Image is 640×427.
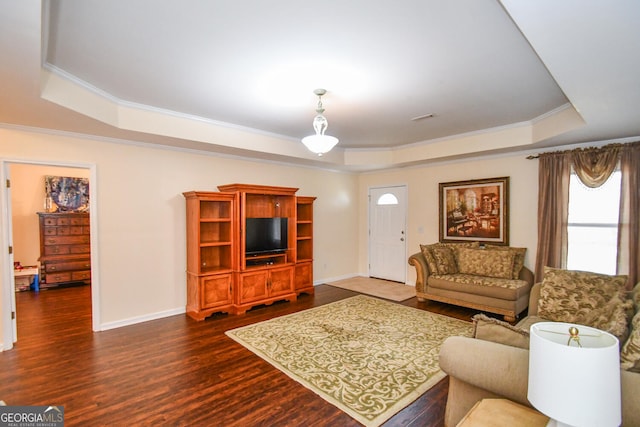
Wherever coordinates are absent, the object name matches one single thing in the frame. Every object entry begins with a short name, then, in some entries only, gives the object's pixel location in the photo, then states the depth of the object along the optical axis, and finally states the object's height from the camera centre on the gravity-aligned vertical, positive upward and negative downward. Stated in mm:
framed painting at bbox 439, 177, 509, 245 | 5230 -49
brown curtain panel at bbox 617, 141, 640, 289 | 3971 -73
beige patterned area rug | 2576 -1545
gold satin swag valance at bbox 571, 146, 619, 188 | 4129 +611
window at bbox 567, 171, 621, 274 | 4258 -232
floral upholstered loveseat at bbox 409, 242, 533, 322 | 4398 -1061
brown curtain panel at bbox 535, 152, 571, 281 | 4531 -8
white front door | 6633 -568
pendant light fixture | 3359 +744
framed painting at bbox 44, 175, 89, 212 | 6520 +233
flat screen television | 5048 -490
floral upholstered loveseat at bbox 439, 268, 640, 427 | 1537 -828
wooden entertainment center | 4484 -816
